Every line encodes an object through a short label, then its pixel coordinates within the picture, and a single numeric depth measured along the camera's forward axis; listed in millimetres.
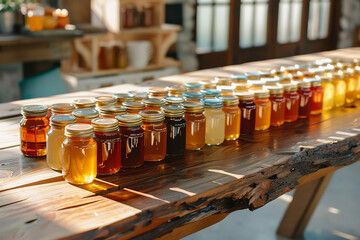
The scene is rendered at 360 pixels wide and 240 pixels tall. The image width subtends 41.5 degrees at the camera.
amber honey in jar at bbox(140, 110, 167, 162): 1258
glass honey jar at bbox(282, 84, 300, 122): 1701
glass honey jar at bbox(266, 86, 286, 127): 1630
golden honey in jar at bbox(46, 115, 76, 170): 1178
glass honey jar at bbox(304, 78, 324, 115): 1818
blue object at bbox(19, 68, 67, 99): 3596
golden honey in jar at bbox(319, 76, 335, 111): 1911
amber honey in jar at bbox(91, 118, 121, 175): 1143
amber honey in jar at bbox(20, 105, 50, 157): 1259
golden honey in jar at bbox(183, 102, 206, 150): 1362
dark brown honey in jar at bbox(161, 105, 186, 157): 1313
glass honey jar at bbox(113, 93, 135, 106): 1494
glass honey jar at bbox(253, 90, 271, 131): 1571
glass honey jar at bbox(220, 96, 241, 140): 1458
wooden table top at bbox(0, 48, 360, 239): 957
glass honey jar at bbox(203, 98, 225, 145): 1415
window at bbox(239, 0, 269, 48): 5555
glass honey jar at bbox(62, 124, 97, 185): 1082
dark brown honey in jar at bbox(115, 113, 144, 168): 1199
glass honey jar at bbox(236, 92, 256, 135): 1534
